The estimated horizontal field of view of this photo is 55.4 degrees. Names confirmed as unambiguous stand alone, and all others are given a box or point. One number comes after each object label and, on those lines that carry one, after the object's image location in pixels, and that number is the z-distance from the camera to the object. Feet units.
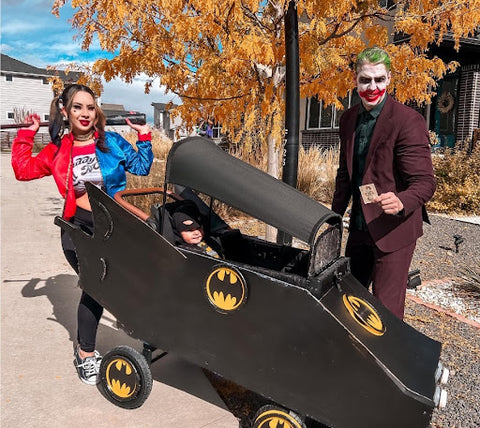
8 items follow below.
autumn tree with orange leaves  13.50
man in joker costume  7.32
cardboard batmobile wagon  5.97
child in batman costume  8.36
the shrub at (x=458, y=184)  27.50
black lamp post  12.10
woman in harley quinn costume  8.73
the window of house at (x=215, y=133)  102.96
